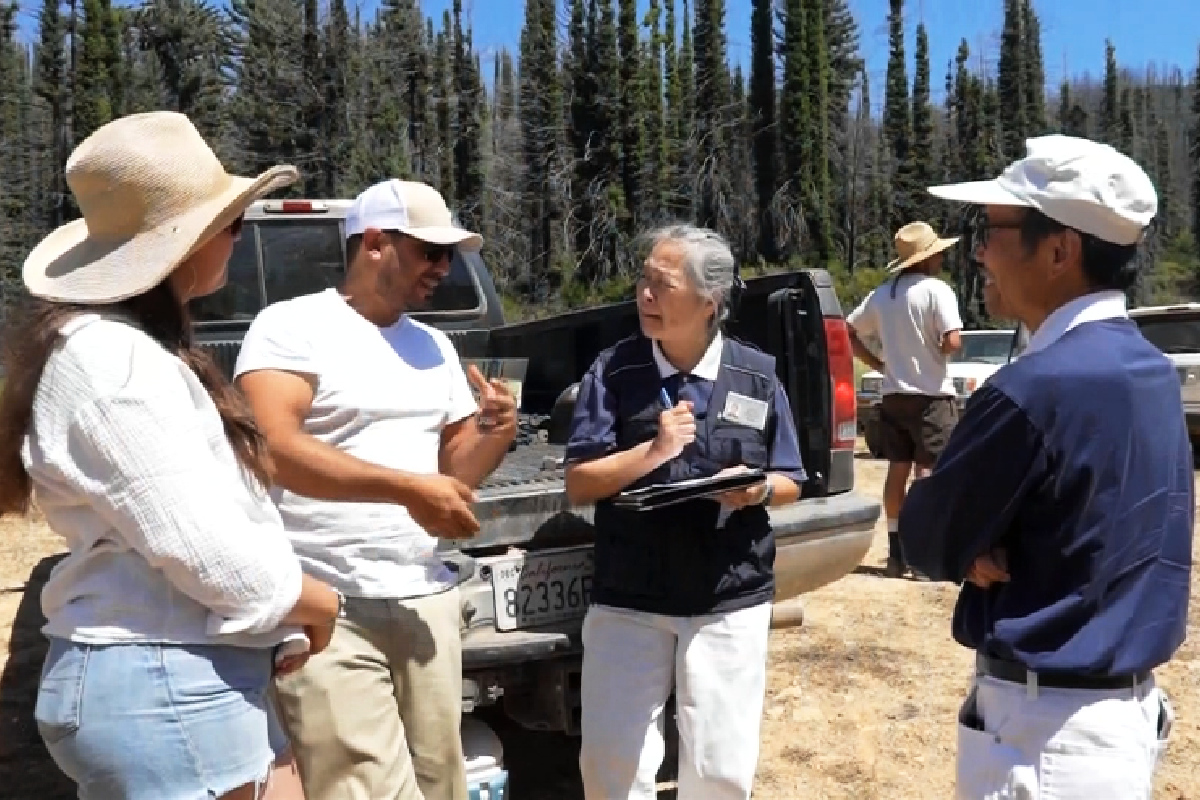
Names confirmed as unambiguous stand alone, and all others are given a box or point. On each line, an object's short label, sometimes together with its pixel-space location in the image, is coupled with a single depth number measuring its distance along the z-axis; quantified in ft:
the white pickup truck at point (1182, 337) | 40.83
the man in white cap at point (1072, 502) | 6.38
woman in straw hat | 5.42
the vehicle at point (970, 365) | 44.42
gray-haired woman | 9.61
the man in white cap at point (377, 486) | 8.03
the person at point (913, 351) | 21.12
